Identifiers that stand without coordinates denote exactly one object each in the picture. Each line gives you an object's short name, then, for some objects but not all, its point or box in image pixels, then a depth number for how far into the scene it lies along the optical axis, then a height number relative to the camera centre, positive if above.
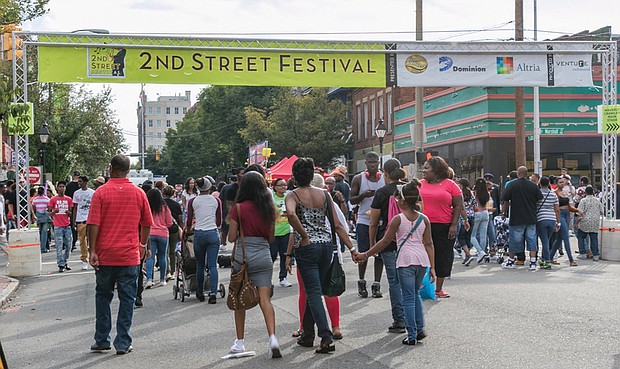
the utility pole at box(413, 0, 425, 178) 27.66 +2.19
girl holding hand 7.96 -0.65
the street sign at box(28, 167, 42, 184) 28.33 +0.52
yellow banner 16.78 +2.52
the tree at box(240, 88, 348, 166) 51.38 +3.60
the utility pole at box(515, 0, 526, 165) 25.03 +2.13
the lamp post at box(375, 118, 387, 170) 33.00 +2.12
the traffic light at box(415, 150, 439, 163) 26.97 +0.85
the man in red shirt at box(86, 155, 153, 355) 7.96 -0.57
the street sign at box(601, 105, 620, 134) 17.20 +1.25
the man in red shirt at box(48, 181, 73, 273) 16.97 -0.76
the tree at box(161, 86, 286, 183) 68.31 +5.56
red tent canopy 33.50 +0.62
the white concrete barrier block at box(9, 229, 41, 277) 15.76 -1.20
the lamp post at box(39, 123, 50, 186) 33.34 +2.22
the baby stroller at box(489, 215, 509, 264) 17.17 -1.20
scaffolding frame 16.30 +2.96
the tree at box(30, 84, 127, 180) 43.41 +3.23
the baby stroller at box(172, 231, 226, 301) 11.86 -1.28
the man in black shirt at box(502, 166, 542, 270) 15.00 -0.54
